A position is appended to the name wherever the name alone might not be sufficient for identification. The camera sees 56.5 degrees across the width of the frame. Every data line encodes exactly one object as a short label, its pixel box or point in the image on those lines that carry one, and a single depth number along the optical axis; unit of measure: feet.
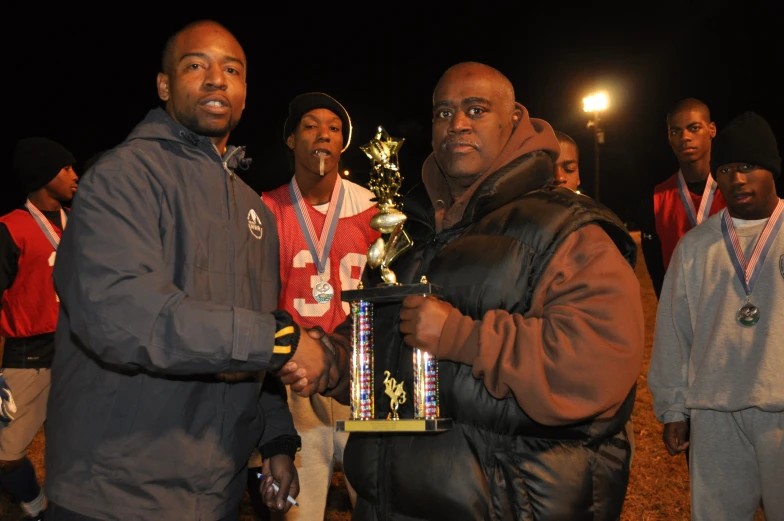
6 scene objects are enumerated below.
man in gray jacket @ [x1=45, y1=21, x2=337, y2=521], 7.39
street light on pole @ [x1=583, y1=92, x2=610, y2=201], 50.26
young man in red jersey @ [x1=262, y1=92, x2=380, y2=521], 14.15
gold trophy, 8.07
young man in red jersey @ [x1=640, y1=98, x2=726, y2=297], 17.81
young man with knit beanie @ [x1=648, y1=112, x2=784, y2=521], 11.66
